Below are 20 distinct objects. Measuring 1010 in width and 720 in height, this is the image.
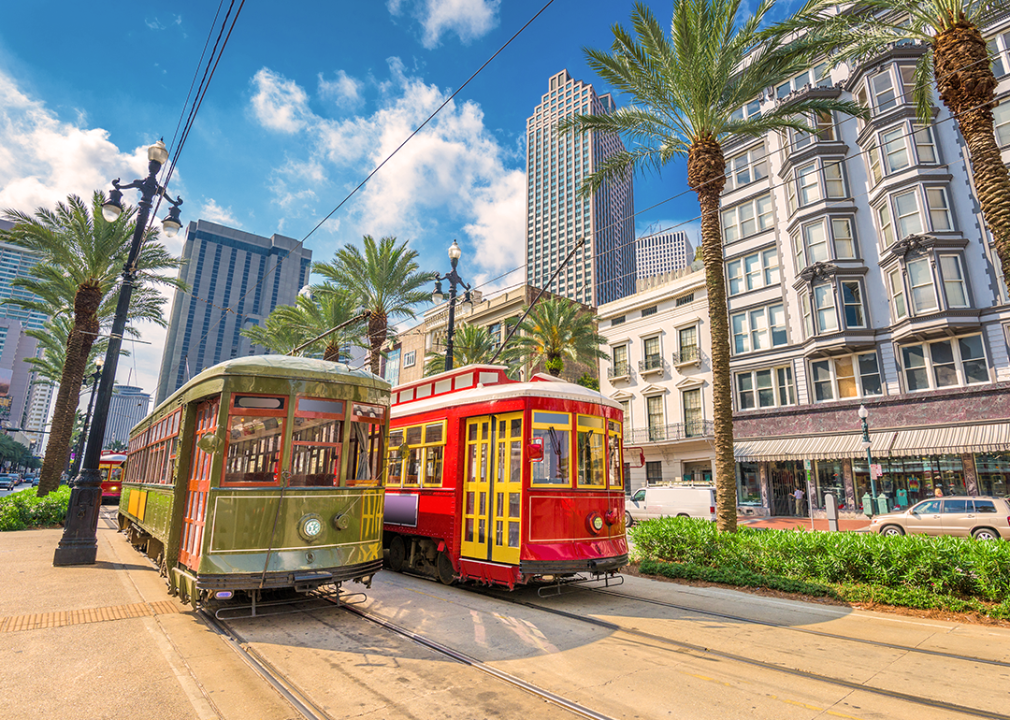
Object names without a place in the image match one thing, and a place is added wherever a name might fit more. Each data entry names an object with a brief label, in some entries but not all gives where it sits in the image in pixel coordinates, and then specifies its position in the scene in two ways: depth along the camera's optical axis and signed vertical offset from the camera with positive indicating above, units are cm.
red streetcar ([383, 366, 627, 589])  836 +10
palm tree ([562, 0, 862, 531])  1283 +986
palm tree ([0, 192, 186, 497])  2077 +824
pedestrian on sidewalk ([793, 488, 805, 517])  2617 -30
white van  2338 -51
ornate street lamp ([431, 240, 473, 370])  1702 +625
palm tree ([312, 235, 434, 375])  2667 +1026
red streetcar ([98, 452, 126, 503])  3238 +47
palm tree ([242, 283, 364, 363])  2994 +954
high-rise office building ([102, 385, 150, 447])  17395 +2536
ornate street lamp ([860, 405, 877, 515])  1947 +46
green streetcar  678 +8
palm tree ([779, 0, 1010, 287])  1045 +852
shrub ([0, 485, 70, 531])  1684 -88
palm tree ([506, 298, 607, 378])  3019 +848
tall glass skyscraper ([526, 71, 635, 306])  13700 +7359
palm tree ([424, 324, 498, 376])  3300 +851
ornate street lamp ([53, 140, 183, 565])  1109 +144
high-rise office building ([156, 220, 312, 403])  13638 +5176
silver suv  1575 -71
